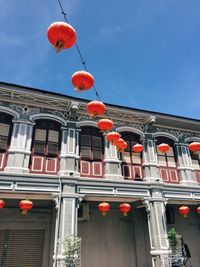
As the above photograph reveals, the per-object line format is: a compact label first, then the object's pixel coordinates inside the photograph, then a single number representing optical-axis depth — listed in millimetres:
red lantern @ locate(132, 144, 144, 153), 8788
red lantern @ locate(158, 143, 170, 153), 8555
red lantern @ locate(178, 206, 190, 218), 9492
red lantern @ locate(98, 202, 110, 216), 8391
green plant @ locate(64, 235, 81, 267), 7262
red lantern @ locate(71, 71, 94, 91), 4590
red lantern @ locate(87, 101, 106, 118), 5570
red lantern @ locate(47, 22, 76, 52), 3656
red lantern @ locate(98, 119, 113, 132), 6387
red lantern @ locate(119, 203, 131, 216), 8734
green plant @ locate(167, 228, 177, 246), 8836
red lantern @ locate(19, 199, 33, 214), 7406
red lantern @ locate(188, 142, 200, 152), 7866
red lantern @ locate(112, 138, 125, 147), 7418
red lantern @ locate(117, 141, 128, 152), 7576
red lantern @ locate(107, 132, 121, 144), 7072
